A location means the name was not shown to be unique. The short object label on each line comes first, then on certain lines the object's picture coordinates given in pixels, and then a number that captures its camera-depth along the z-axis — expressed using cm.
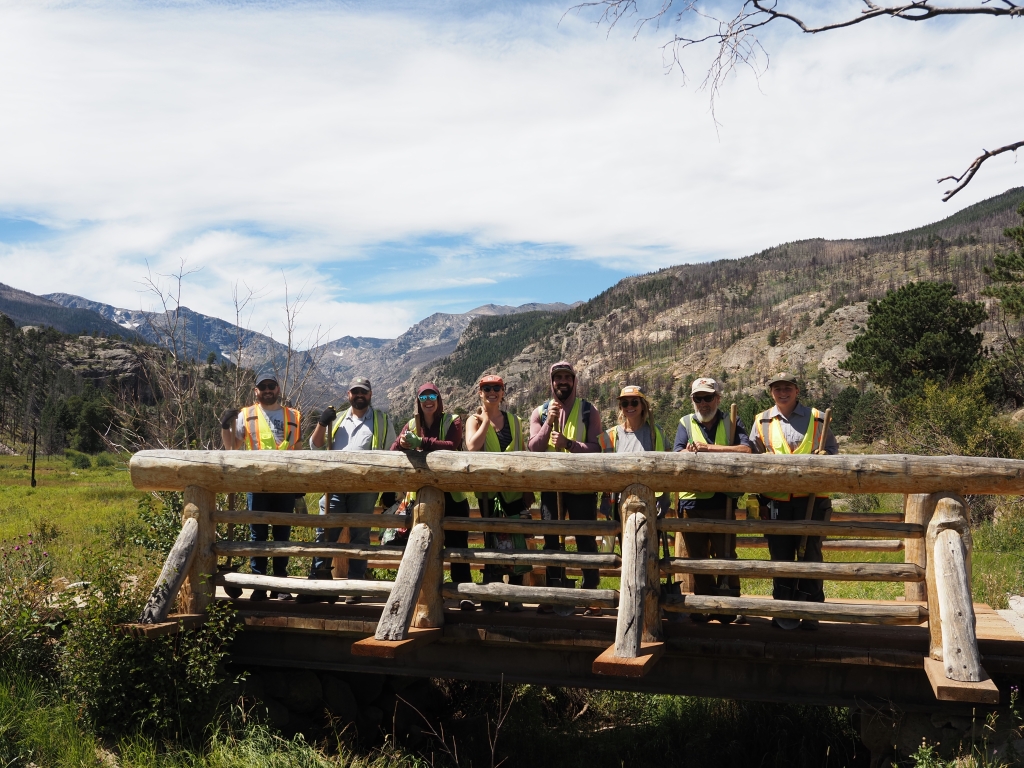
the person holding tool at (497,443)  523
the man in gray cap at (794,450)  501
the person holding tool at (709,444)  509
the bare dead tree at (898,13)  516
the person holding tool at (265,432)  594
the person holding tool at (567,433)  523
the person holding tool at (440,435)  519
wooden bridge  445
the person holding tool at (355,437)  574
